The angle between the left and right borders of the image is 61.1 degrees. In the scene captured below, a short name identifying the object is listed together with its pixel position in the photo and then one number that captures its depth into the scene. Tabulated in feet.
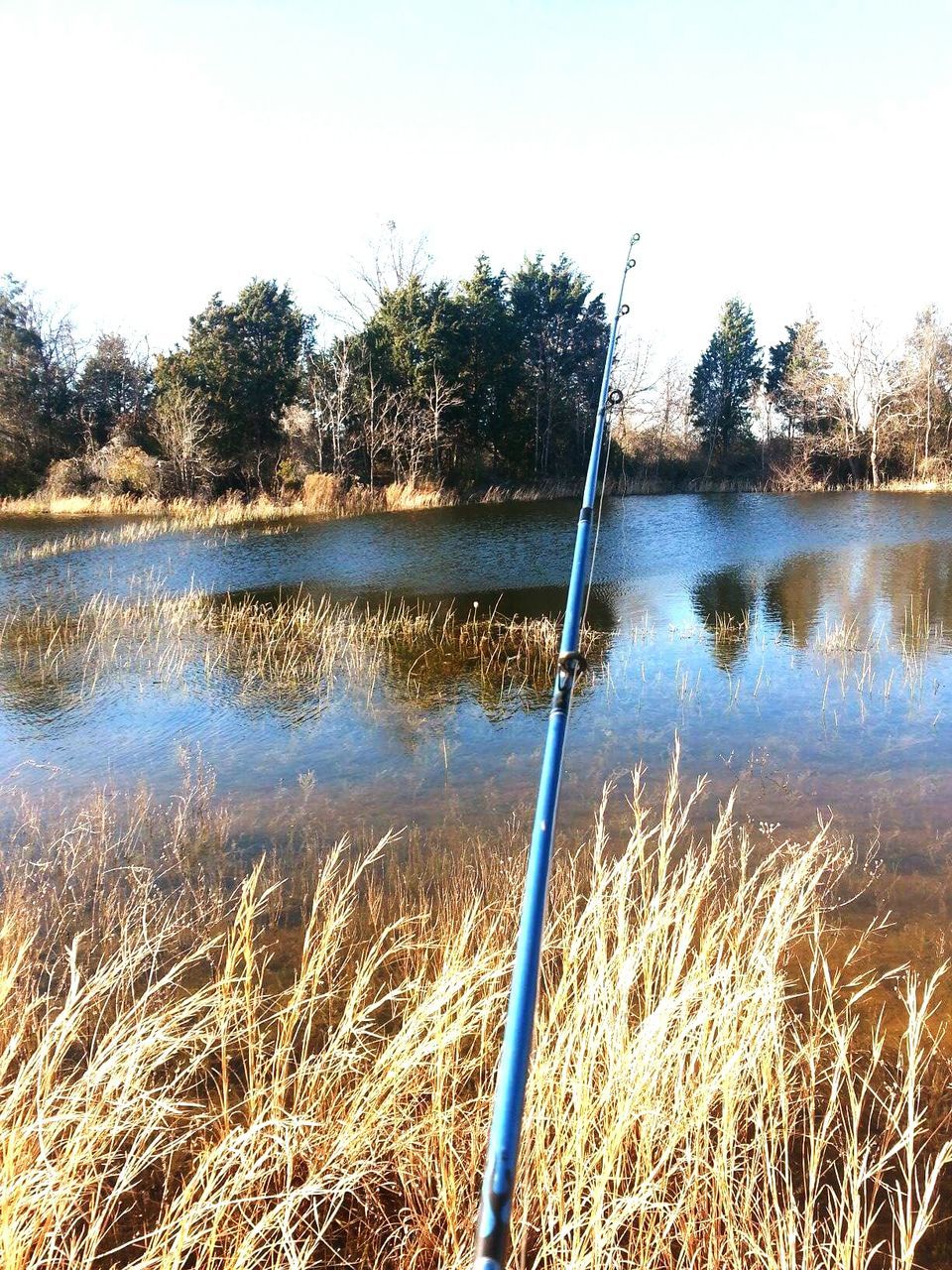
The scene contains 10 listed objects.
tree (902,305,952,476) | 134.82
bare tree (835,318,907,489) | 137.39
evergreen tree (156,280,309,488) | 105.81
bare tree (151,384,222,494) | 99.91
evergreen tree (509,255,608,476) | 131.85
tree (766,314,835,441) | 143.54
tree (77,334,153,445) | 112.37
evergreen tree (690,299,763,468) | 153.99
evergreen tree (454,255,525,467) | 119.65
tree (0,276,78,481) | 105.29
